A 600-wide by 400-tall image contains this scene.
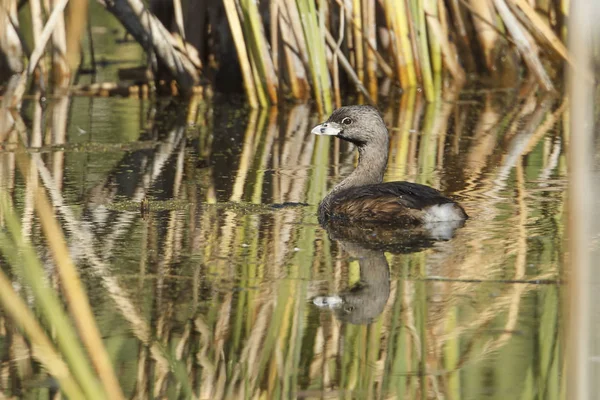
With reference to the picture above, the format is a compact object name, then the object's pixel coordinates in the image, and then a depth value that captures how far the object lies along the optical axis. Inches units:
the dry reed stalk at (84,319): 256.1
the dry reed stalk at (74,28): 234.8
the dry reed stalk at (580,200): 247.6
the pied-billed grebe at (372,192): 484.7
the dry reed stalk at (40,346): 271.0
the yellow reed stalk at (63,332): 250.4
